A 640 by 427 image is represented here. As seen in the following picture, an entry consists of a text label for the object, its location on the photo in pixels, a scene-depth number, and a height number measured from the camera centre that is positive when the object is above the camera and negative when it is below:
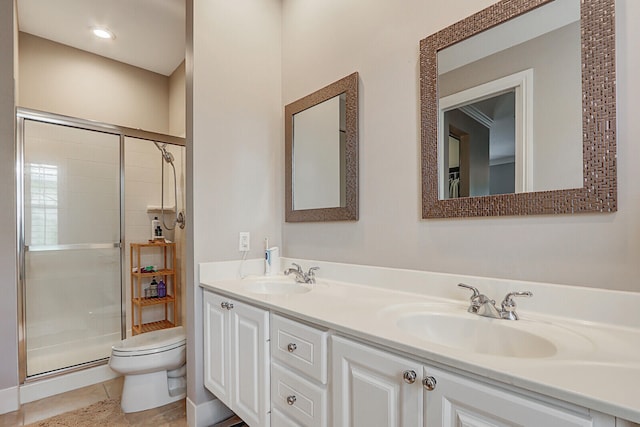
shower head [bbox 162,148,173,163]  3.05 +0.55
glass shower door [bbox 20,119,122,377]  2.35 -0.24
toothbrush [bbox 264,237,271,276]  1.97 -0.30
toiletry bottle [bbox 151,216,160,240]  3.21 -0.13
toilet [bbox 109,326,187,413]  1.89 -0.93
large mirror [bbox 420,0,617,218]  0.97 +0.35
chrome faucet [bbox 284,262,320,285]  1.75 -0.34
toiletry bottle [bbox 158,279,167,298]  3.09 -0.72
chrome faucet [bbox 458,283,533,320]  1.03 -0.31
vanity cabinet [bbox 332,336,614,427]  0.61 -0.43
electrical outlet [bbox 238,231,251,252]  1.92 -0.17
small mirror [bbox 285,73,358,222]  1.68 +0.34
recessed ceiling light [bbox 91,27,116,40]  2.63 +1.50
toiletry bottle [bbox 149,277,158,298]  3.08 -0.72
